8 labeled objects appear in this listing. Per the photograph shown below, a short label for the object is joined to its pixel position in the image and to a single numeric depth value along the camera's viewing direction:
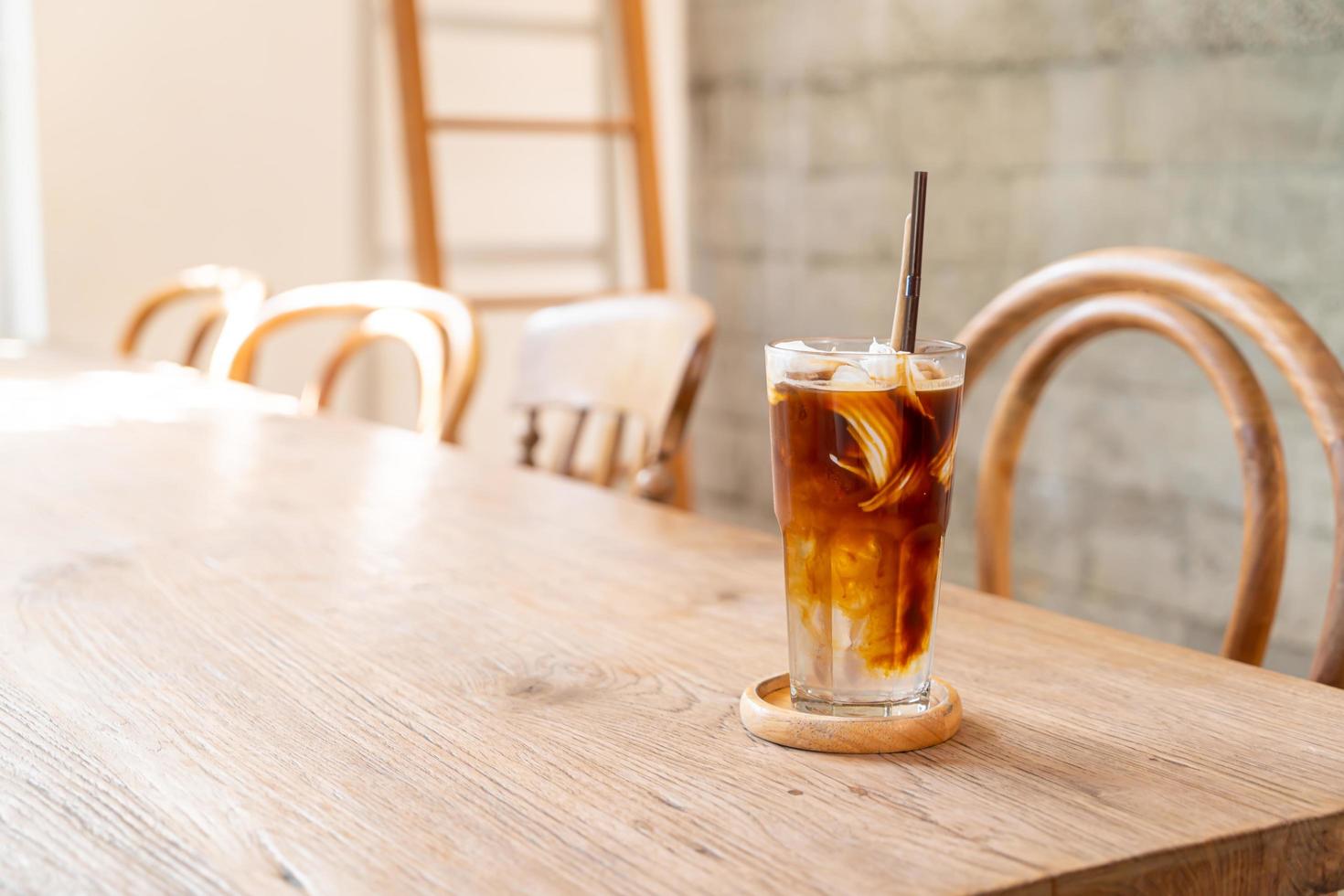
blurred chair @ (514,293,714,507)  1.20
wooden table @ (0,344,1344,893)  0.44
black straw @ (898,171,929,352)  0.55
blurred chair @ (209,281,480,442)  1.54
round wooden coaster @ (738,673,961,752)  0.53
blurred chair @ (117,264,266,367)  2.18
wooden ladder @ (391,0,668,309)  3.23
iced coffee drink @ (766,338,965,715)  0.54
